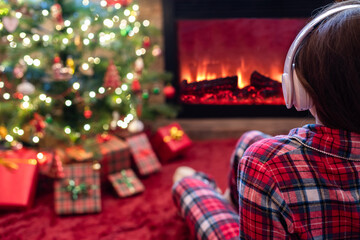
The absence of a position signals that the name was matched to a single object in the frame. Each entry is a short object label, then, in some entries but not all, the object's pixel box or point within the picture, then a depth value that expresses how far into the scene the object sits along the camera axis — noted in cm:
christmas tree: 194
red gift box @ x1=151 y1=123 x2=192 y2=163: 233
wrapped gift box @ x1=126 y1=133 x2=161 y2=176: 213
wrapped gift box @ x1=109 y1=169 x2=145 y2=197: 192
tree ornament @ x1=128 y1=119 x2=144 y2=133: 224
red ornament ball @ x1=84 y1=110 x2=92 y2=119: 203
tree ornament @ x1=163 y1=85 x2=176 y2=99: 257
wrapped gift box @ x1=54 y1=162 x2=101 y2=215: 173
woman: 60
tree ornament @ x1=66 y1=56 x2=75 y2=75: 203
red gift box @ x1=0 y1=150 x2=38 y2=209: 173
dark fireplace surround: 235
